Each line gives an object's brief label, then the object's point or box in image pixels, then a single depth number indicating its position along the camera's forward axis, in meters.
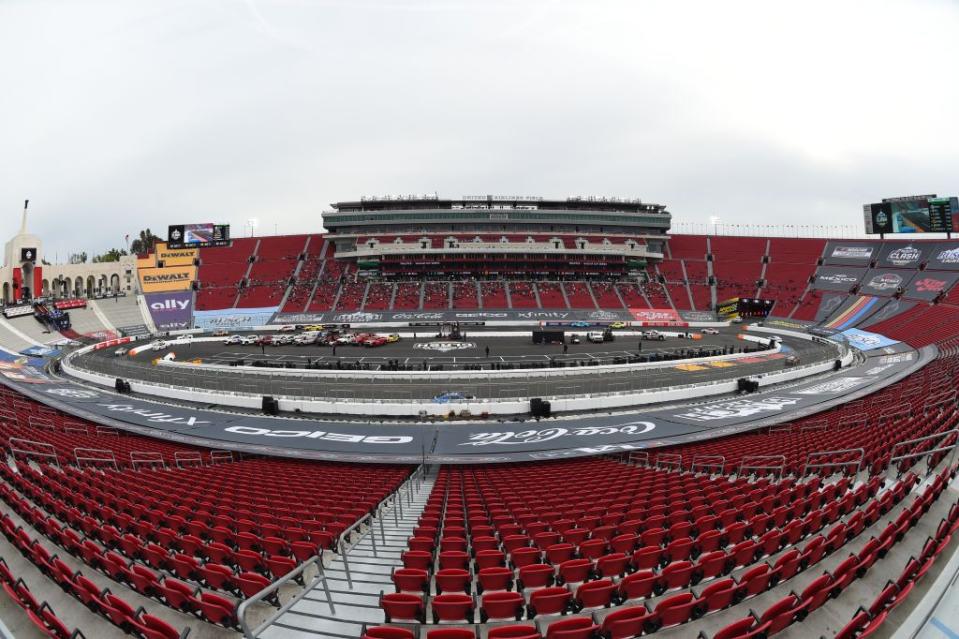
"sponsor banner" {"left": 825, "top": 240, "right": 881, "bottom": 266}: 63.75
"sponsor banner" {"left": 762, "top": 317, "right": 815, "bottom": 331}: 53.29
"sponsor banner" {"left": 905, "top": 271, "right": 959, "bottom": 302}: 51.12
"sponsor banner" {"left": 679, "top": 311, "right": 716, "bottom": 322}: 60.84
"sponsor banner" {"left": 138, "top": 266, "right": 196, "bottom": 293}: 68.94
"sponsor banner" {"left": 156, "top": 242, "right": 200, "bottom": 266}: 73.06
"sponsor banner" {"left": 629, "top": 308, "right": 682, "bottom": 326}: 60.47
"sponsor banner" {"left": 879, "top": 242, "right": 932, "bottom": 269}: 58.56
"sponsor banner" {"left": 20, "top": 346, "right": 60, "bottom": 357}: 43.91
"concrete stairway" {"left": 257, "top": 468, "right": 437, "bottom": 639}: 4.95
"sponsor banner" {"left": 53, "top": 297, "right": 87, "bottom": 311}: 57.09
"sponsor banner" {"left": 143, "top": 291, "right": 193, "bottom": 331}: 61.47
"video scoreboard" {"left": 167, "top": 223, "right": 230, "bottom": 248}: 68.69
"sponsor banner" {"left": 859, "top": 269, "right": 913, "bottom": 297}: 55.56
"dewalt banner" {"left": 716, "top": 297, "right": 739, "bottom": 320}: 60.50
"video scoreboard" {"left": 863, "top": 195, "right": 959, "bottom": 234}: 56.75
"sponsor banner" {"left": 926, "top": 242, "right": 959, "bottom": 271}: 54.75
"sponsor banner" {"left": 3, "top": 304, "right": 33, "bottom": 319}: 52.84
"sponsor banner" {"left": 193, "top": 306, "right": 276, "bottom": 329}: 60.94
